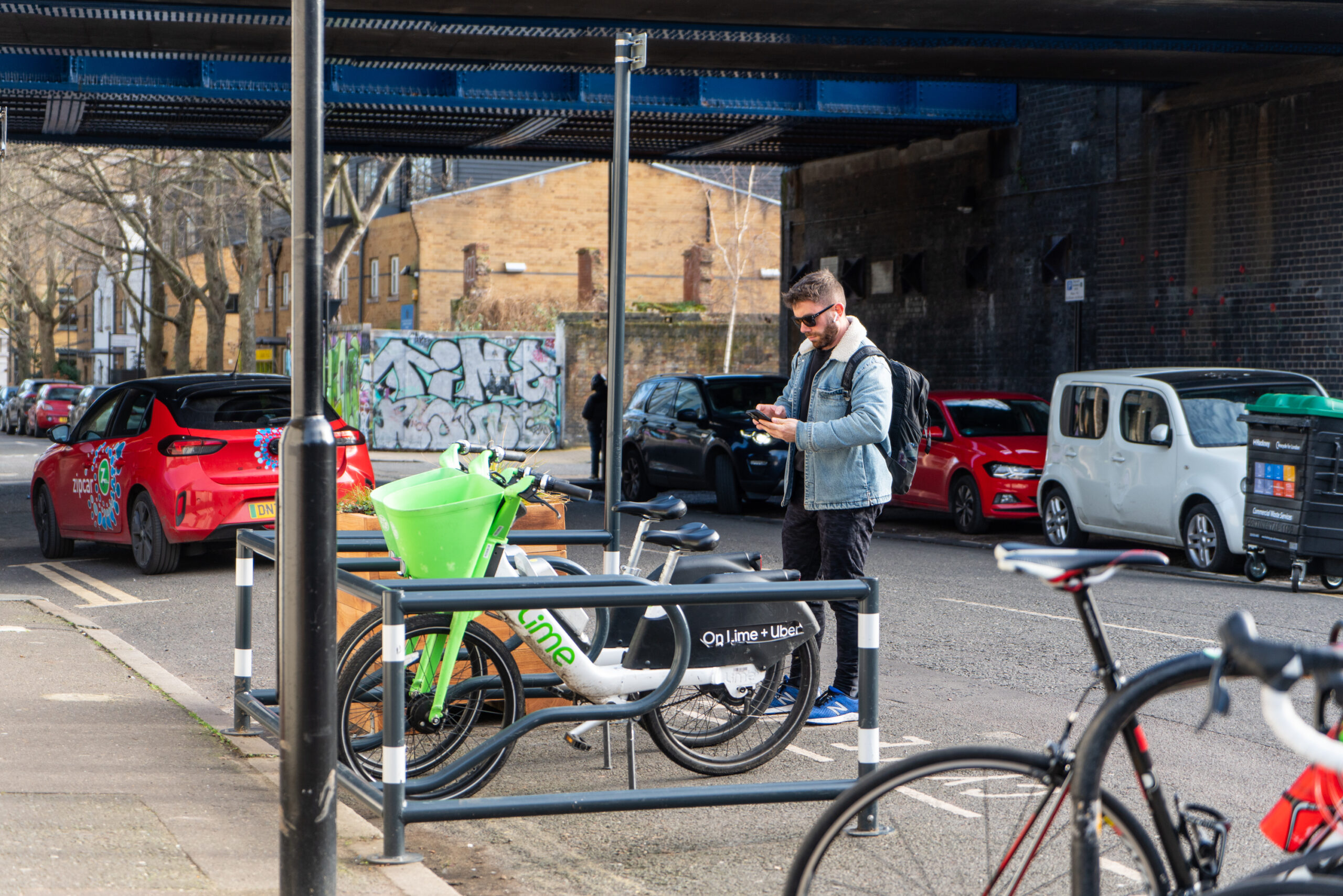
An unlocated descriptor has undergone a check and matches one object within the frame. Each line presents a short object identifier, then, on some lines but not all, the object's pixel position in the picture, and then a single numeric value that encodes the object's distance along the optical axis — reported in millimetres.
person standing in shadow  25438
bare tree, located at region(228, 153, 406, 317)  33656
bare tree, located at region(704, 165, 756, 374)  46500
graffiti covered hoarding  37125
